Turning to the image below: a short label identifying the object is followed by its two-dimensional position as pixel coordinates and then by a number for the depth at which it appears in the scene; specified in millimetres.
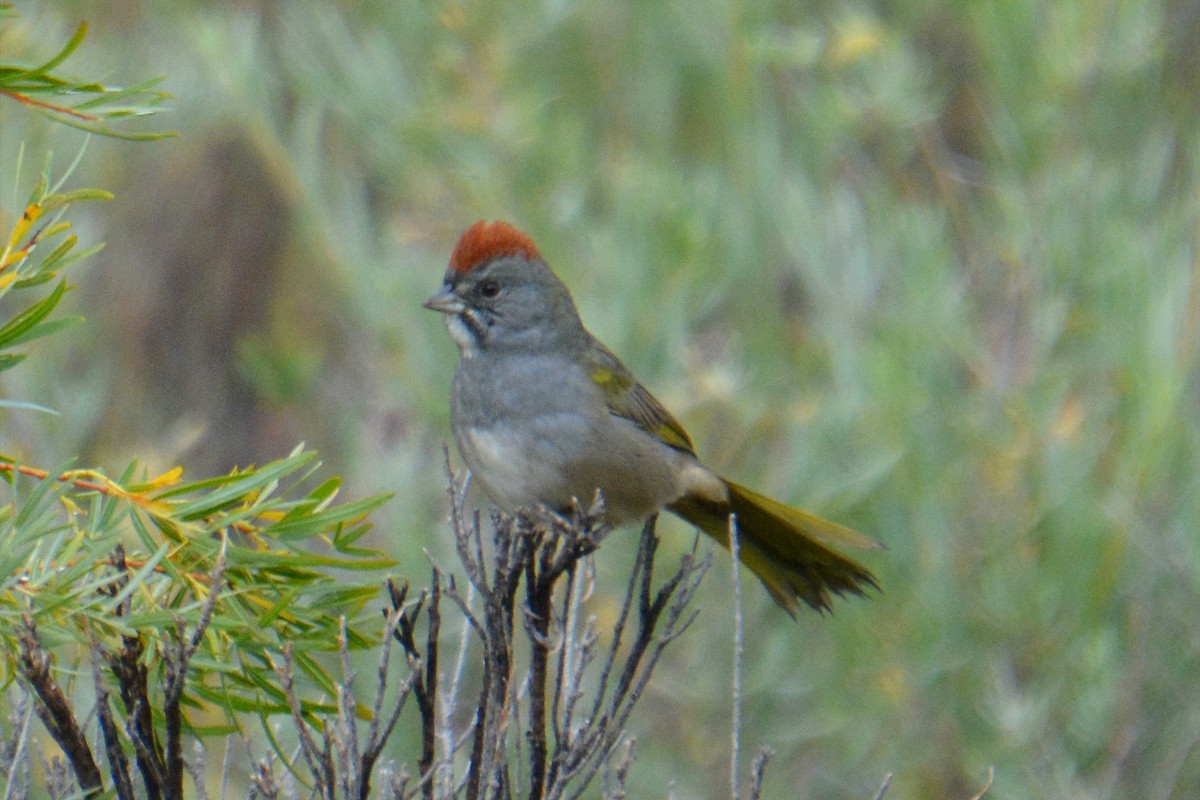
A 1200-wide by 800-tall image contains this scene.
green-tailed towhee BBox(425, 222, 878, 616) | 5854
